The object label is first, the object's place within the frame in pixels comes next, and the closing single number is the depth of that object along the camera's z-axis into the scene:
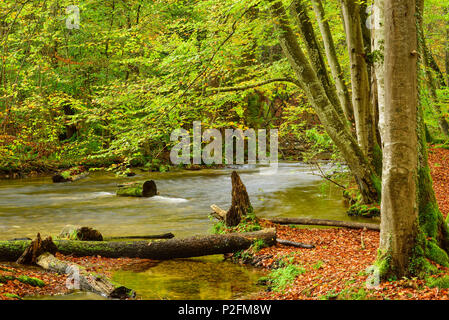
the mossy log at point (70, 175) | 20.44
